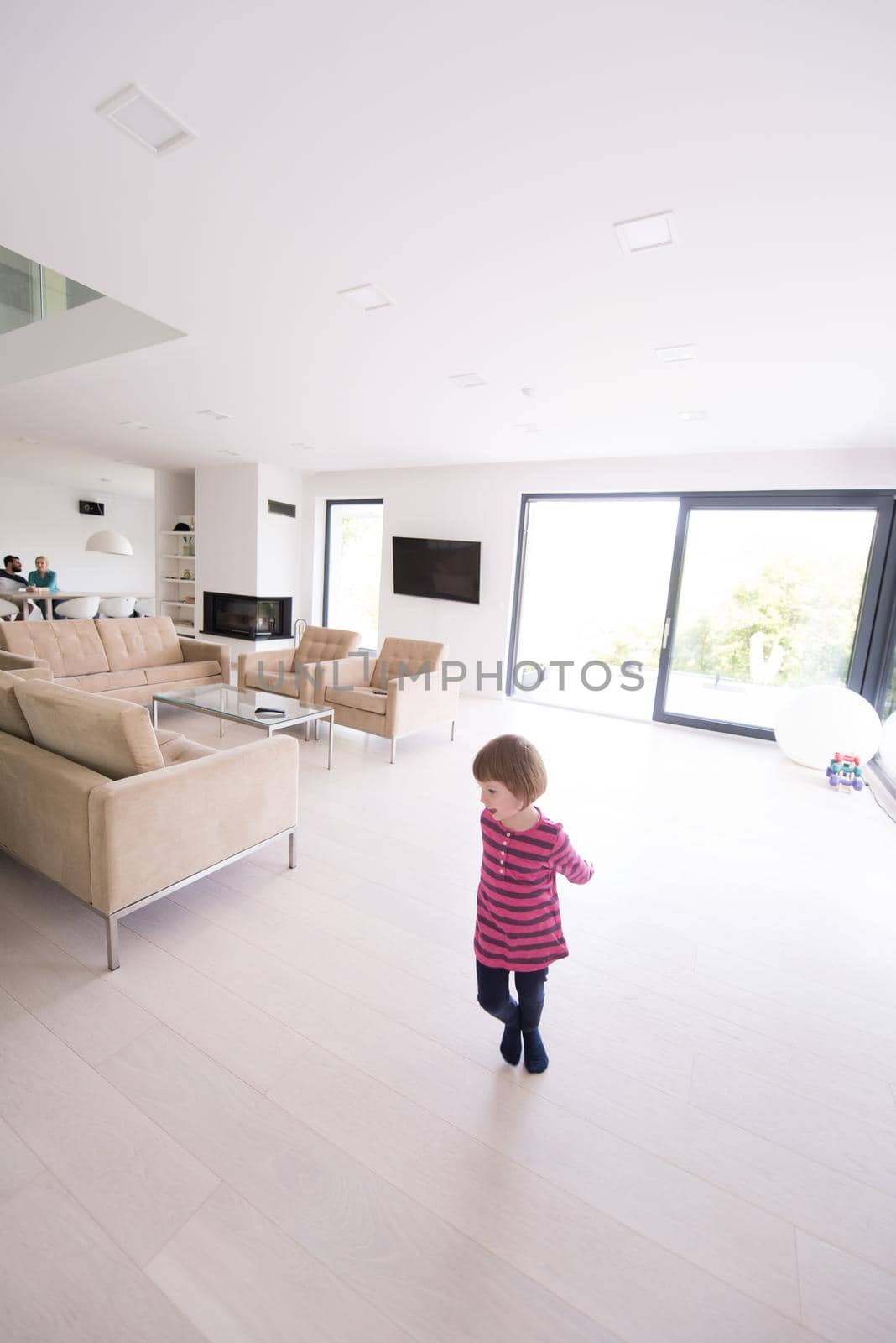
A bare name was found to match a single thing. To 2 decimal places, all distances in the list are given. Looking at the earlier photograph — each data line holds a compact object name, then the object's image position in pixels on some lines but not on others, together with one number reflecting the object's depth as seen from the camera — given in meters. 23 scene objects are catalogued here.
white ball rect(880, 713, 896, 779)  4.27
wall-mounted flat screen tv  6.81
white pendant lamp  7.53
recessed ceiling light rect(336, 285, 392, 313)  2.59
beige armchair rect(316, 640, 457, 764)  4.33
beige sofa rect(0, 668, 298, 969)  1.94
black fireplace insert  7.95
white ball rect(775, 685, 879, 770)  4.50
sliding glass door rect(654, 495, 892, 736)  5.07
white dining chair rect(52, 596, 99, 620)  7.50
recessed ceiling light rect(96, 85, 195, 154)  1.62
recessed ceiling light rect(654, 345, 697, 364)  3.04
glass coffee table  3.82
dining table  7.63
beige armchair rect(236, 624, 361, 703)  4.75
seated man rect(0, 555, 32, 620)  7.84
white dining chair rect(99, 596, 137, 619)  7.91
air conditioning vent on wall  7.86
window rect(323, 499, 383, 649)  8.01
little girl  1.38
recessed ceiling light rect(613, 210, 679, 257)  1.97
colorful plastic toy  4.40
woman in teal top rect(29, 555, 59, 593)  8.46
